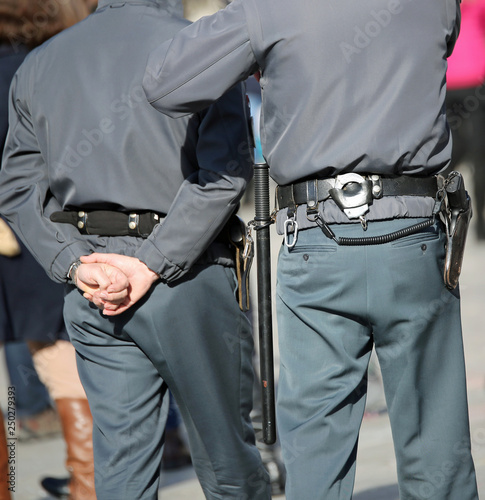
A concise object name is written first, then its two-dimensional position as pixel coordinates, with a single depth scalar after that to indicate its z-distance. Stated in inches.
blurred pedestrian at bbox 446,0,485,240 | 783.1
